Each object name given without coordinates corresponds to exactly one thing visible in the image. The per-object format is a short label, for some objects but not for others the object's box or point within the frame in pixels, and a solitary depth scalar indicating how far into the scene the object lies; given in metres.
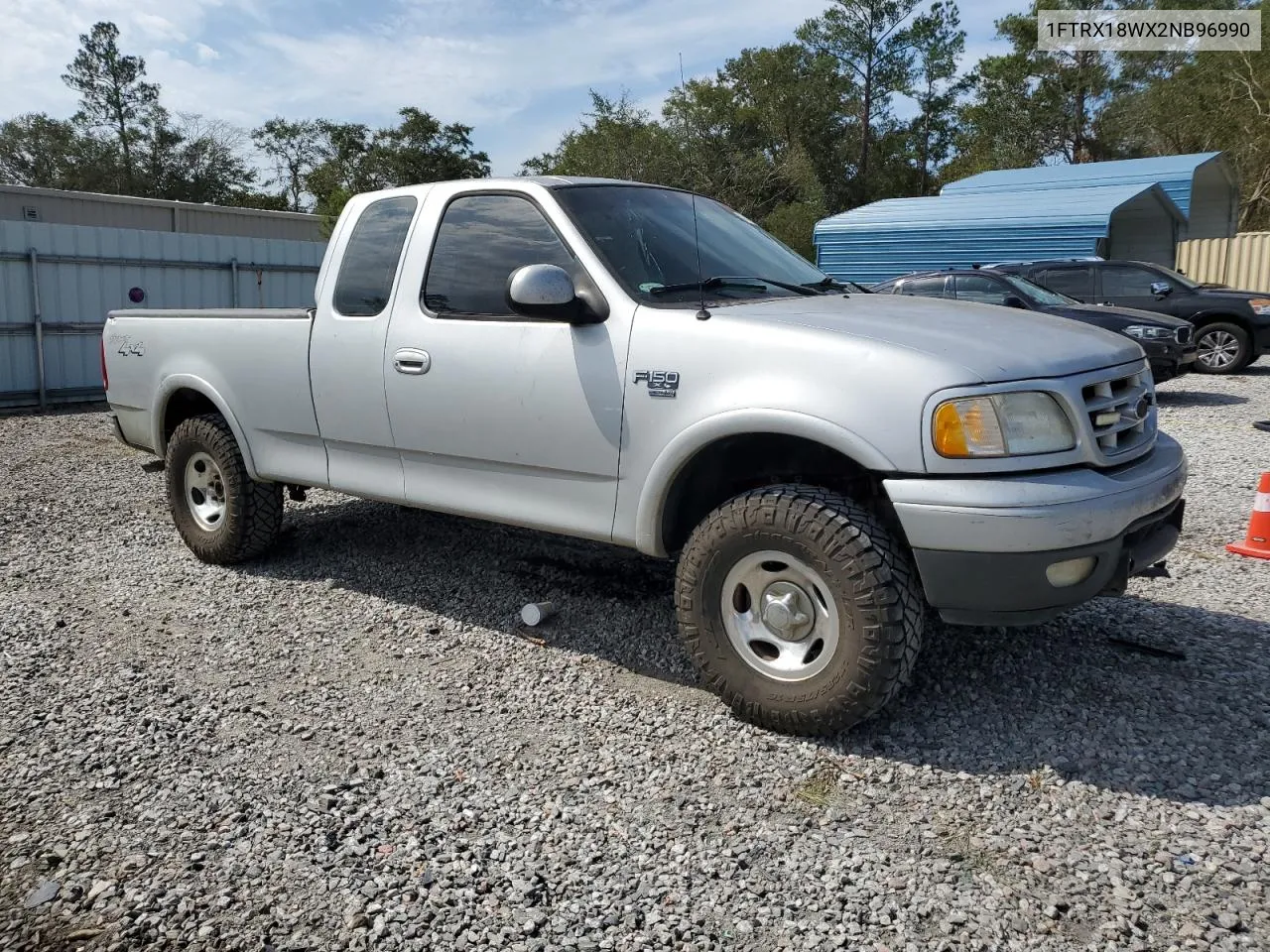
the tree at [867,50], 45.78
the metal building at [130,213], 23.25
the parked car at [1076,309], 11.27
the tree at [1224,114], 33.75
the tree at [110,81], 53.88
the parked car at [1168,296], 14.03
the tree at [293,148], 57.94
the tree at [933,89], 46.25
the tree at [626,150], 37.38
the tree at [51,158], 49.28
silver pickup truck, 3.14
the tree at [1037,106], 40.84
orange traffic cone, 5.52
